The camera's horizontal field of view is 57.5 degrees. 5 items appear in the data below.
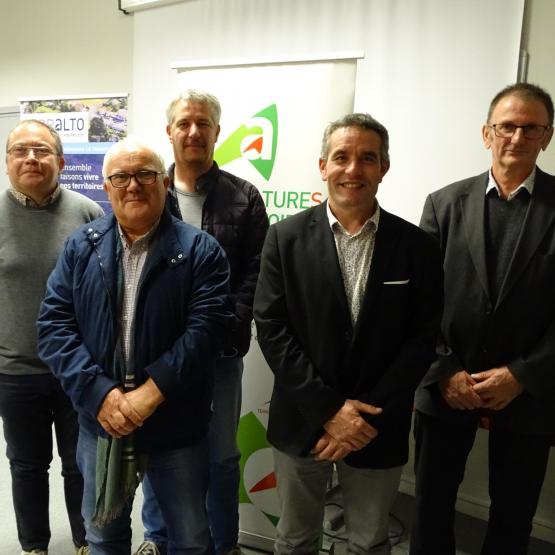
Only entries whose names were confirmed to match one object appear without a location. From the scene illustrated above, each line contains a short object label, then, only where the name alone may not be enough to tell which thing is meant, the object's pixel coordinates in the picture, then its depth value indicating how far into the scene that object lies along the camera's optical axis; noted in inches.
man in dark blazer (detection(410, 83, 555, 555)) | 59.7
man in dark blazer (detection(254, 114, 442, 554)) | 56.2
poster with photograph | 140.0
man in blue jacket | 57.2
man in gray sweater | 72.5
